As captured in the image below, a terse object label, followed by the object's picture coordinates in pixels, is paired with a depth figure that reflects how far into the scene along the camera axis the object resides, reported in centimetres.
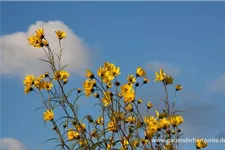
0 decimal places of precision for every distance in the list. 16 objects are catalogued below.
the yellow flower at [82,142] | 296
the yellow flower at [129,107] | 321
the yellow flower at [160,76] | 346
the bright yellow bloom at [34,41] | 316
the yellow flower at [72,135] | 336
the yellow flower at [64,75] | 347
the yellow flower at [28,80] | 363
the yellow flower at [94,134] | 321
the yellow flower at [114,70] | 318
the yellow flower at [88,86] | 320
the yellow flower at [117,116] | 302
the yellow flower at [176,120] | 341
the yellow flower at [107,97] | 305
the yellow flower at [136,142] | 338
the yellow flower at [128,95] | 300
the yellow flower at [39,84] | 359
